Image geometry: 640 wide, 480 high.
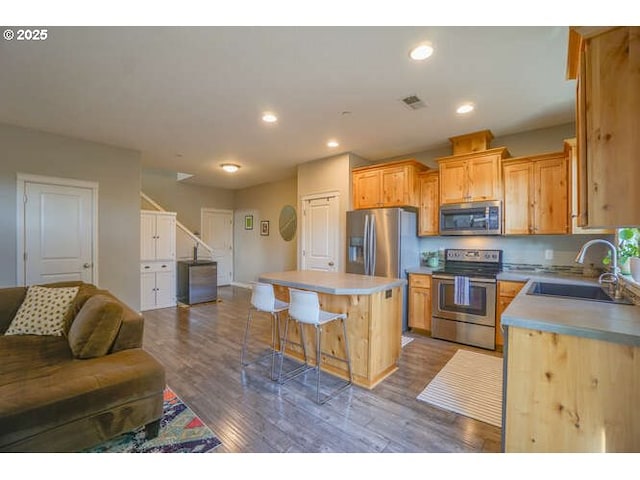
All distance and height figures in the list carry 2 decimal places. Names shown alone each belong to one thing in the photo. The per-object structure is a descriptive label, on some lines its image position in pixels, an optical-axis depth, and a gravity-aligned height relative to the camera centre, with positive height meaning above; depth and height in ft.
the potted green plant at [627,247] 7.35 -0.18
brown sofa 4.69 -2.68
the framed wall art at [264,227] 24.12 +1.05
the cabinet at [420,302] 12.36 -2.74
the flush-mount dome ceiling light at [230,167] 16.99 +4.38
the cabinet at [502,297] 10.45 -2.13
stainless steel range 10.84 -2.48
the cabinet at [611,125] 4.05 +1.70
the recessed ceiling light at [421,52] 6.60 +4.48
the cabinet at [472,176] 11.52 +2.68
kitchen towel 11.14 -1.97
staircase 21.66 -0.37
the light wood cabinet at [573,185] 9.34 +1.86
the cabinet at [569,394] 4.05 -2.36
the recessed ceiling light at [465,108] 9.57 +4.52
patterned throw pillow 7.85 -2.06
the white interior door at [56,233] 12.07 +0.29
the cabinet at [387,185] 13.26 +2.67
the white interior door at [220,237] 25.53 +0.22
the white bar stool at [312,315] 7.45 -2.06
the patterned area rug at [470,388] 6.98 -4.17
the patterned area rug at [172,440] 5.58 -4.11
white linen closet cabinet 16.81 -1.22
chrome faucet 6.36 -0.99
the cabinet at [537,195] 10.44 +1.73
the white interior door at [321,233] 15.49 +0.36
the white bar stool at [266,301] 8.54 -1.87
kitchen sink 7.80 -1.45
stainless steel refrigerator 12.65 -0.12
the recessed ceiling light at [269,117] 10.35 +4.54
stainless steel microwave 11.51 +0.91
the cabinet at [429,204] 13.30 +1.70
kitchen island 8.00 -2.44
